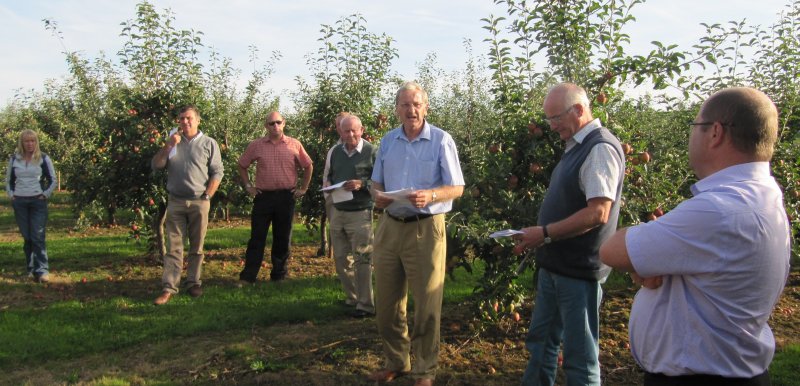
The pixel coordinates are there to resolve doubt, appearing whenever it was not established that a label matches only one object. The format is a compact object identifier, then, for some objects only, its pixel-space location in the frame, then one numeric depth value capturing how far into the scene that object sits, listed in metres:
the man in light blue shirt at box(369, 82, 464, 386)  4.04
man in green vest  5.98
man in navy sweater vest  3.06
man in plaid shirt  7.05
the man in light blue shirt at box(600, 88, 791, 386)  1.75
